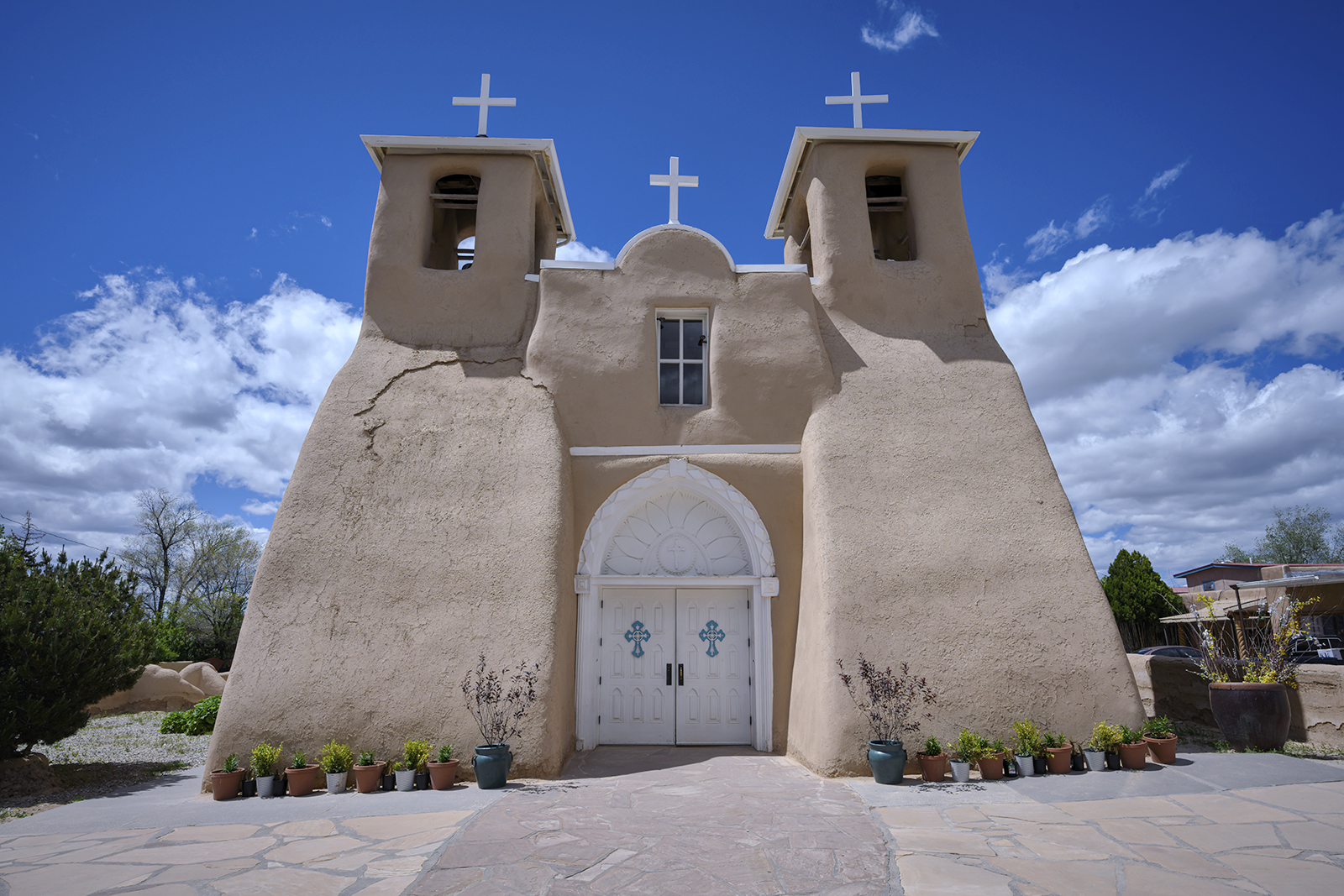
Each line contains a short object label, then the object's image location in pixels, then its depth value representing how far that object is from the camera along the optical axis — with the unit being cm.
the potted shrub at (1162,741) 818
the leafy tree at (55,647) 883
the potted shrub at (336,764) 795
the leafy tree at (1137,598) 2639
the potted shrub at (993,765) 793
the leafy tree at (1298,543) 4316
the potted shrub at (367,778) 790
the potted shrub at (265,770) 792
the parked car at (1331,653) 1846
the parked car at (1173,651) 2423
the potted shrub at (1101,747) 811
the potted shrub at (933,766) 790
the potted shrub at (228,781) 788
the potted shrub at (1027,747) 803
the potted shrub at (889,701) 822
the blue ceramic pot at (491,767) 779
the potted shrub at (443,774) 790
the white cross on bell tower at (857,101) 1209
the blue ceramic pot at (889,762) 782
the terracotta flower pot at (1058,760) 808
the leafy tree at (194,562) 3422
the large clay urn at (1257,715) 859
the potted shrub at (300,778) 793
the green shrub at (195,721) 1359
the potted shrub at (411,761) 790
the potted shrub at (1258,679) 860
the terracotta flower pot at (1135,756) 804
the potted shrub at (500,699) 831
